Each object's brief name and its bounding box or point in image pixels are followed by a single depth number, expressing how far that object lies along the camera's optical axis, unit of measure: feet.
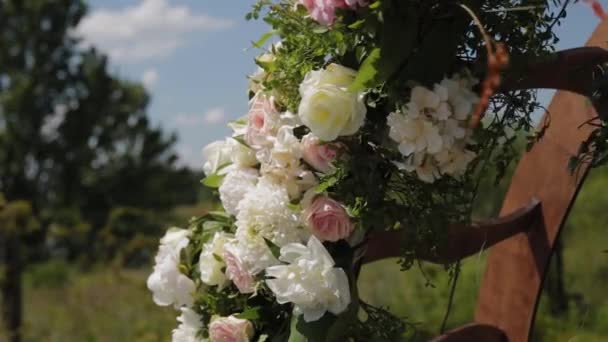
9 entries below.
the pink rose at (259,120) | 3.69
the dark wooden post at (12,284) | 18.69
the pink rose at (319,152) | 3.43
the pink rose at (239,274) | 3.87
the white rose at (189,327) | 4.50
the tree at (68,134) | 56.85
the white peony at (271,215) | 3.60
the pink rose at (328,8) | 3.12
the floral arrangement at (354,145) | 3.16
